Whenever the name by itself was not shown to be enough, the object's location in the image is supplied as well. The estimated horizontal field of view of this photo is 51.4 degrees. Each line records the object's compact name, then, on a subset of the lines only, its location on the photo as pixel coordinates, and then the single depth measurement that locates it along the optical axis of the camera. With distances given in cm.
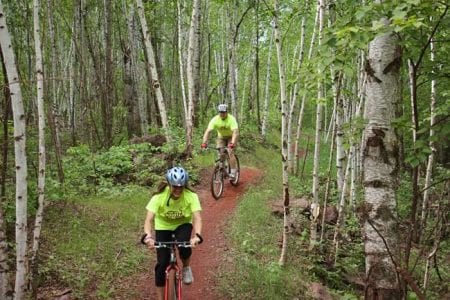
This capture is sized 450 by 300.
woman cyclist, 555
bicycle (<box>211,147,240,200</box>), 1120
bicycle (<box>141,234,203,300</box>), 546
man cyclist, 1107
